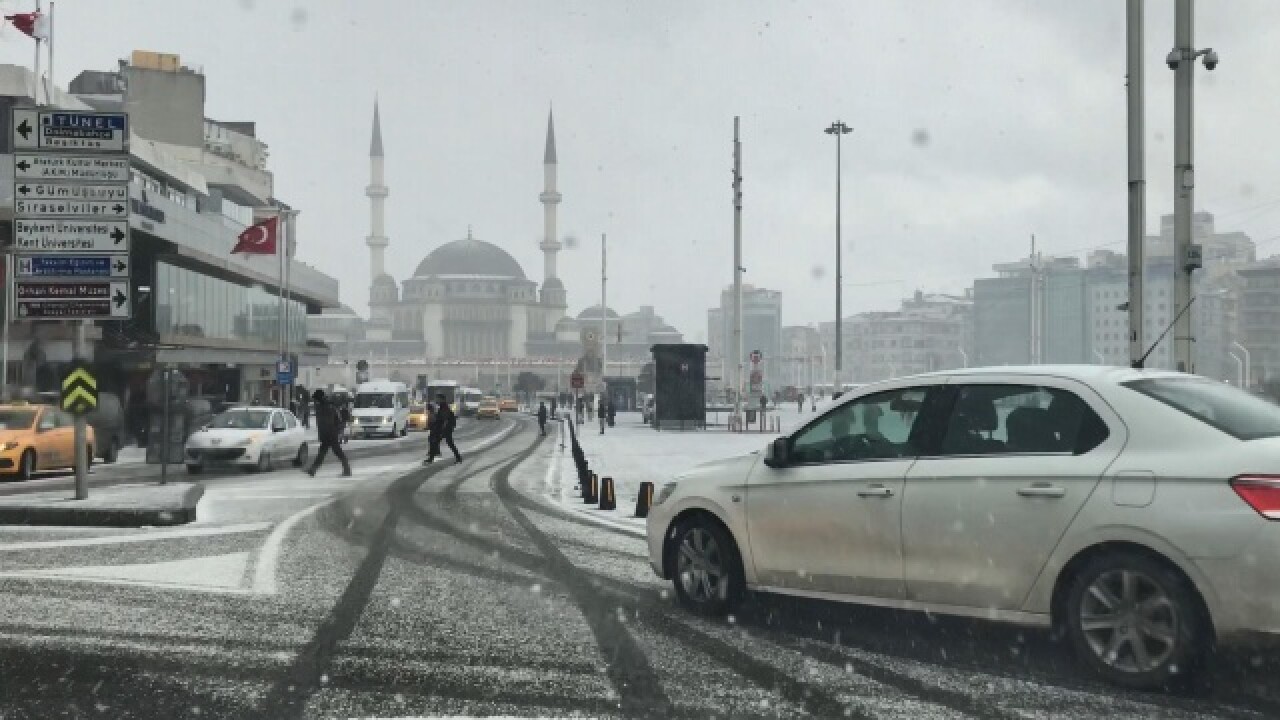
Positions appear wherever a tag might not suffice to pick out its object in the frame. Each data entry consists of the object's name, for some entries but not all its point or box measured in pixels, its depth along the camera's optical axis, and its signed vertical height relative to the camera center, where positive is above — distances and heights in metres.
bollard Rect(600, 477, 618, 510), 14.85 -1.37
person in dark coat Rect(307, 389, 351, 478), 21.91 -0.84
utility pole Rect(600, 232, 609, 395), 88.82 +9.19
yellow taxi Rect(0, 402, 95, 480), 20.45 -1.05
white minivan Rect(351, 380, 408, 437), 44.72 -0.99
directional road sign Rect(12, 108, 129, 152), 14.43 +3.10
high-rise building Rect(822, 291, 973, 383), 196.88 +7.69
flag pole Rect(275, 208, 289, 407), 53.73 +6.86
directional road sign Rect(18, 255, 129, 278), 14.65 +1.44
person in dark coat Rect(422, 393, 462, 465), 25.97 -0.91
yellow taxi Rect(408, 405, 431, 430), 56.34 -1.67
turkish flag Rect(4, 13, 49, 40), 38.09 +11.57
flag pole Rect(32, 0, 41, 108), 38.44 +10.26
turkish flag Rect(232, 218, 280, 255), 49.84 +6.04
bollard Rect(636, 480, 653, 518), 13.59 -1.32
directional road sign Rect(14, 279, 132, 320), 14.65 +1.03
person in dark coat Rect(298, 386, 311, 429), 52.67 -0.98
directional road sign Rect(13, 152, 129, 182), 14.50 +2.66
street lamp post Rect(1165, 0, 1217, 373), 13.34 +2.66
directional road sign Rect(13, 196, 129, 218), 14.56 +2.17
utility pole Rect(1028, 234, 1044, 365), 64.82 +9.21
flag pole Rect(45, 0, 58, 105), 39.62 +10.16
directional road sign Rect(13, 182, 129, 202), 14.52 +2.37
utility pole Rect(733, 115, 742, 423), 43.00 +4.58
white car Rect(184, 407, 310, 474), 23.59 -1.18
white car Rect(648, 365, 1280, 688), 5.23 -0.61
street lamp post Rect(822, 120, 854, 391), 51.67 +5.53
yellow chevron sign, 14.69 -0.11
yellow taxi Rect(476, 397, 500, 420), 78.00 -1.63
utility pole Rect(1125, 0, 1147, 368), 13.99 +2.71
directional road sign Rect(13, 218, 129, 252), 14.60 +1.82
